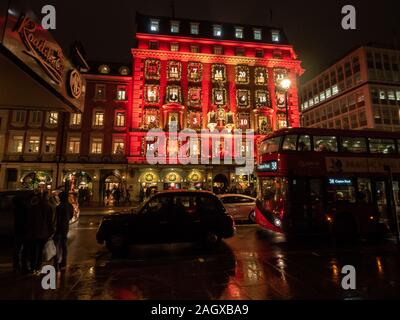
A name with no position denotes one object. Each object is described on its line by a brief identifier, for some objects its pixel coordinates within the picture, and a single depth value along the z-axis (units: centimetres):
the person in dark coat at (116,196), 2636
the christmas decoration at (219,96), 3342
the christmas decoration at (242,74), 3473
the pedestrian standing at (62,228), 657
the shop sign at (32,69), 466
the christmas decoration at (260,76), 3512
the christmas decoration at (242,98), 3403
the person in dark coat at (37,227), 596
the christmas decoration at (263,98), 3434
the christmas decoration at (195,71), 3366
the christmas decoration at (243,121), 3350
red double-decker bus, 1005
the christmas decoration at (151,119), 3122
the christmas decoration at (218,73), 3422
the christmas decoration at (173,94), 3212
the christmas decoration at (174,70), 3312
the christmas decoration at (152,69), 3263
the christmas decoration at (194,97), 3294
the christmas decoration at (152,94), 3203
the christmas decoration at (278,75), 3554
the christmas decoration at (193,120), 3222
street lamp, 1527
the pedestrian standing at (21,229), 600
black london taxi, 792
